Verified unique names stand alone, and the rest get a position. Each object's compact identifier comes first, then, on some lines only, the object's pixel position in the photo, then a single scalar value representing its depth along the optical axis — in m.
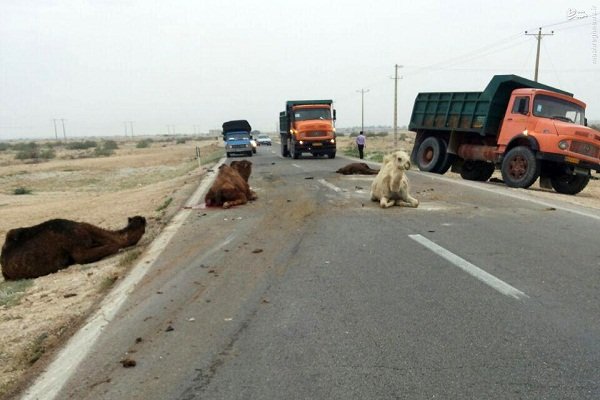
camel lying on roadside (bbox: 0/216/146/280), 7.49
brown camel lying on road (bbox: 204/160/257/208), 11.99
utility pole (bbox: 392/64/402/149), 53.26
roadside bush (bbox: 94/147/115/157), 66.06
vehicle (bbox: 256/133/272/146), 69.20
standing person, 31.05
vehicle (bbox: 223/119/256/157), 38.56
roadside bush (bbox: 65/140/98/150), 92.81
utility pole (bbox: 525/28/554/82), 37.69
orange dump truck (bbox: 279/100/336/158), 29.56
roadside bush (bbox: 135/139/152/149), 94.96
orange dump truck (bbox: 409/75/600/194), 14.69
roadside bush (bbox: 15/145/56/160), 62.22
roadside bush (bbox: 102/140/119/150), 84.80
